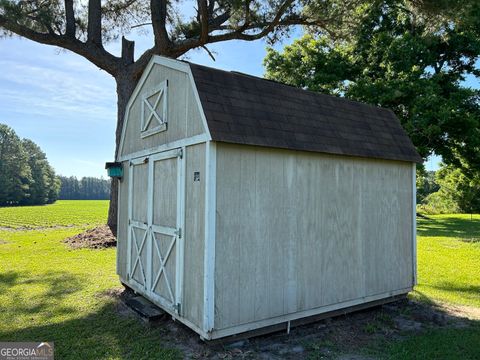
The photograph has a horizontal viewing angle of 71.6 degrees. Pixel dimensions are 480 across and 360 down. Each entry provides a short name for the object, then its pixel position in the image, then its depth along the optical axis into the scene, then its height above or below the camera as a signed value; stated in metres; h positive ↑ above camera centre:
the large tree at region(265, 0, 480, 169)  12.83 +5.38
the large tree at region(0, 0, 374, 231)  10.15 +5.42
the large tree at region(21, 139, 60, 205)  52.32 +1.86
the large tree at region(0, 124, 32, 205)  47.10 +2.93
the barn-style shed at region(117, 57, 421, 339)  3.53 -0.14
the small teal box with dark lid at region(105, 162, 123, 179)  5.72 +0.36
